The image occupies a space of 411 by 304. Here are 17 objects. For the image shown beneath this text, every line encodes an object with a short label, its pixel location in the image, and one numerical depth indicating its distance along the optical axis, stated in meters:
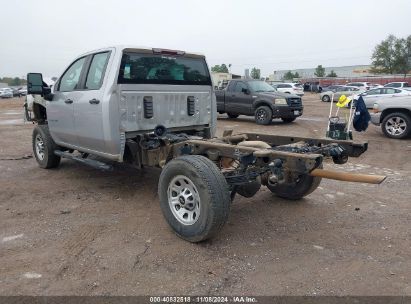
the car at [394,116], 10.92
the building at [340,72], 102.03
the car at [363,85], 34.01
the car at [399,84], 37.57
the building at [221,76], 43.58
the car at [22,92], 54.06
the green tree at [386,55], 68.38
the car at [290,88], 35.84
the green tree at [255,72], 105.96
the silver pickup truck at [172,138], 3.77
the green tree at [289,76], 104.40
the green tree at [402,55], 67.31
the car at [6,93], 50.19
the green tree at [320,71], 95.34
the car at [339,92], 29.56
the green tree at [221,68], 95.86
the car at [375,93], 19.48
